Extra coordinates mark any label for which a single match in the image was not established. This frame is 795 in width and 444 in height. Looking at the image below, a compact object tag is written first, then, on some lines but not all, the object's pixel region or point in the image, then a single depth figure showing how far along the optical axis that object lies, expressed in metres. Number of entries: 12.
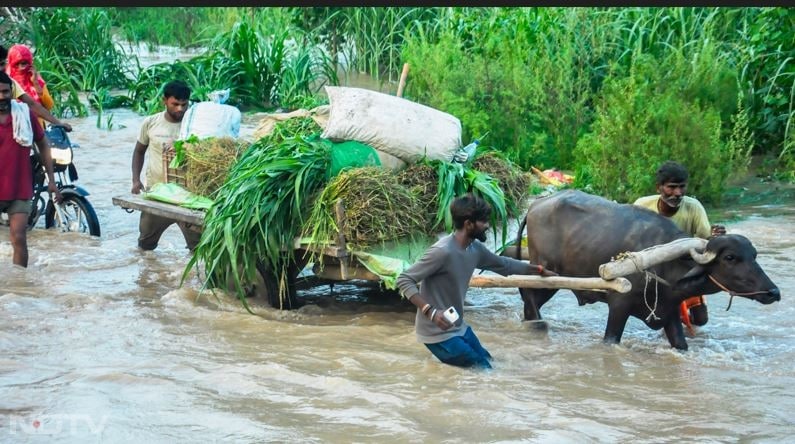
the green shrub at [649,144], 20.95
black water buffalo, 12.01
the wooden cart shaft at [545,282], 11.71
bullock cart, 11.93
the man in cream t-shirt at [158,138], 17.83
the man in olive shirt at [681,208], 12.97
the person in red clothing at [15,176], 16.45
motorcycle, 19.69
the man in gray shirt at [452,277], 11.30
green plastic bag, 14.30
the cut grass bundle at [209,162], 15.90
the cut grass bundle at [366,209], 13.45
